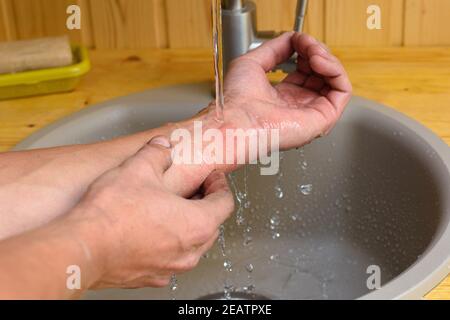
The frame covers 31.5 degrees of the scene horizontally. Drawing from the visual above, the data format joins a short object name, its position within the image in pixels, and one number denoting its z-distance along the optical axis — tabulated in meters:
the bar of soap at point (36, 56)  1.16
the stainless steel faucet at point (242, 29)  1.07
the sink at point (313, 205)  1.06
